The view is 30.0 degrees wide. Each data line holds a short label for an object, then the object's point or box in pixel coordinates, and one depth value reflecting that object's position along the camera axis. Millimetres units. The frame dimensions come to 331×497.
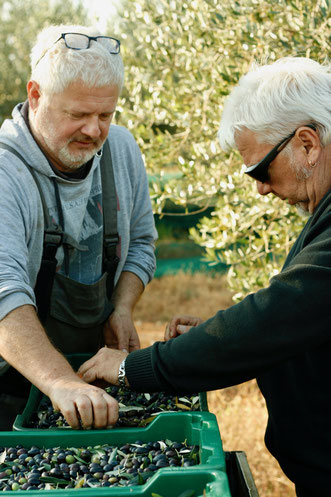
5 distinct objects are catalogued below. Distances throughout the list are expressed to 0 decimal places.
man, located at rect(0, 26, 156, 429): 2131
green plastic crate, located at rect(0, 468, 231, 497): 1413
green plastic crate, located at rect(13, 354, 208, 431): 2054
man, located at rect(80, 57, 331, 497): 1800
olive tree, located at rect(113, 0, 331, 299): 4000
